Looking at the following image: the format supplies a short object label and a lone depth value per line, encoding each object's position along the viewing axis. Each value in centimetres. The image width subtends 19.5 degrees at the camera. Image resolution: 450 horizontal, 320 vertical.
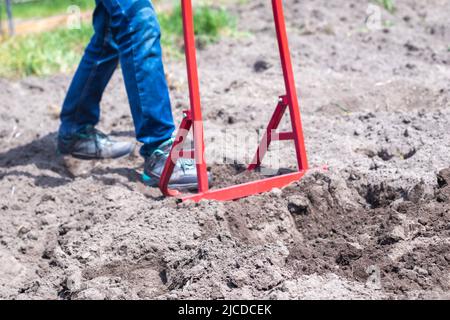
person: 665
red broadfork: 606
